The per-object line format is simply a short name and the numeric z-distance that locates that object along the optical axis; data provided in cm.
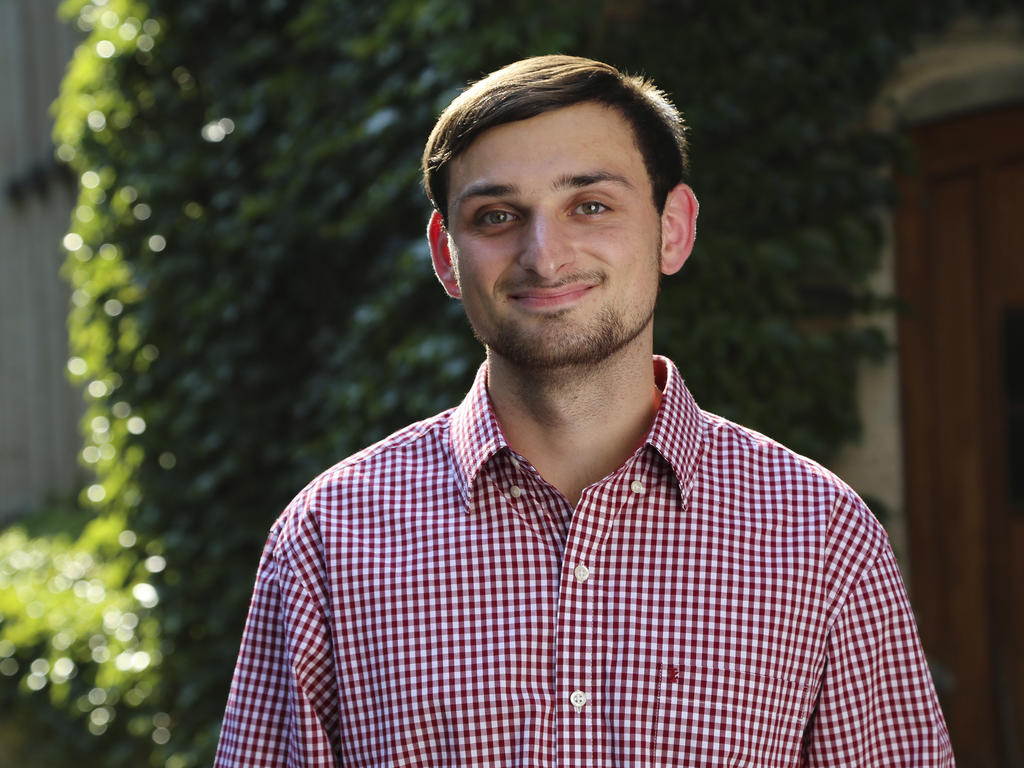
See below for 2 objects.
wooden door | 326
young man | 185
